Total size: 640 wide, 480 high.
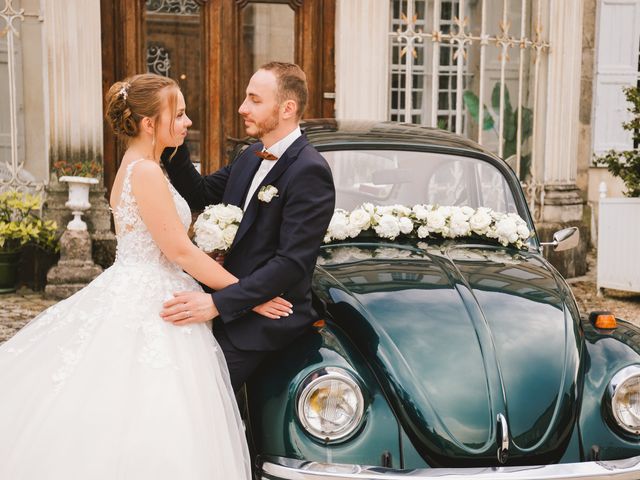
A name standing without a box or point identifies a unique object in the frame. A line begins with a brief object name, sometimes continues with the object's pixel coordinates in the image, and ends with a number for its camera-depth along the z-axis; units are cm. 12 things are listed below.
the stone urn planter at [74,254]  754
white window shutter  1070
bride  278
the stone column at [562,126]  955
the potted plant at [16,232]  768
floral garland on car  405
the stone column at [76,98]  792
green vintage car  302
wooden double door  838
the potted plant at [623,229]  831
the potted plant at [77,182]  767
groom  313
